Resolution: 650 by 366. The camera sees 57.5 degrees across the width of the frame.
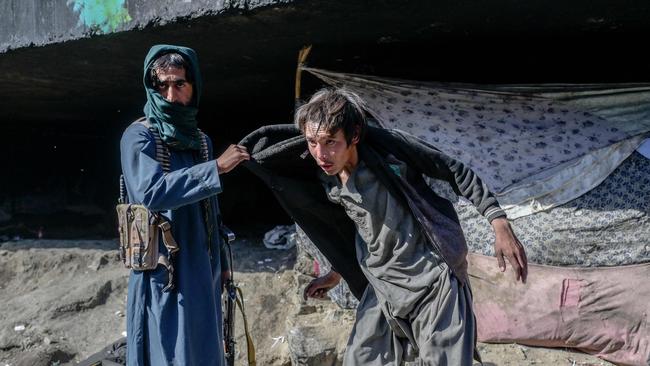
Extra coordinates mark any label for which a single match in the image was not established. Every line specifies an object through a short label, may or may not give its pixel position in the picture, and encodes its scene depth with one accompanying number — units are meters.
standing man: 2.33
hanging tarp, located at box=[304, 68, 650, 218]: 3.80
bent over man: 2.23
